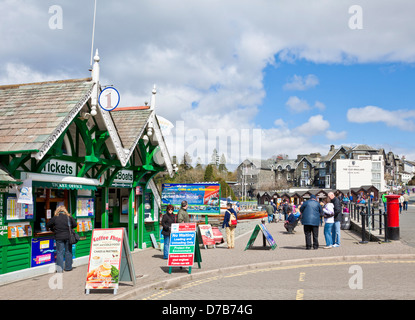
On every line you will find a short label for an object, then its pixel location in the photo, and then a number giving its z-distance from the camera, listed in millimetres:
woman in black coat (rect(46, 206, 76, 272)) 10977
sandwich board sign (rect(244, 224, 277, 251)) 15594
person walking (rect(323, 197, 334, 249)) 15312
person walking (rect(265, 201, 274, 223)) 34750
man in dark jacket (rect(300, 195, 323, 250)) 14945
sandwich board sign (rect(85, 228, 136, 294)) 8844
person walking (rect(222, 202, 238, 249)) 16109
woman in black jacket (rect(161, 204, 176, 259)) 13453
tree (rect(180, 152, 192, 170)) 119612
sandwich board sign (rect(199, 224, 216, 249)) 16641
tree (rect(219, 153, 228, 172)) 169000
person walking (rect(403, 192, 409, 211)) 48603
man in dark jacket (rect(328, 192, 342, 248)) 15516
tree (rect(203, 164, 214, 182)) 100100
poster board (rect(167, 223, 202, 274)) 11125
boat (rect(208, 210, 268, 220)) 42375
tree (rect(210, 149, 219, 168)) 182888
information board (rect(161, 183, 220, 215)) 22781
